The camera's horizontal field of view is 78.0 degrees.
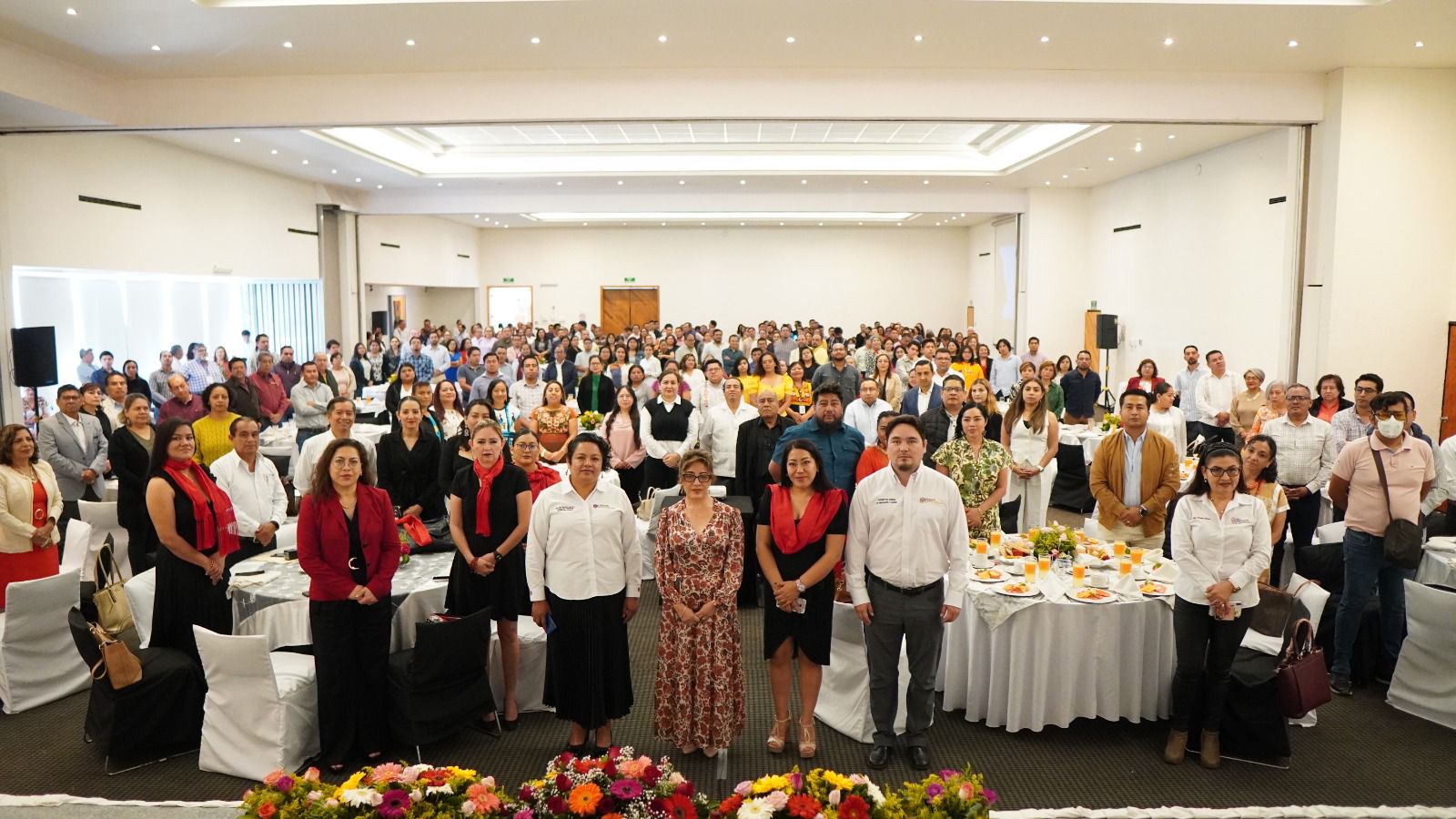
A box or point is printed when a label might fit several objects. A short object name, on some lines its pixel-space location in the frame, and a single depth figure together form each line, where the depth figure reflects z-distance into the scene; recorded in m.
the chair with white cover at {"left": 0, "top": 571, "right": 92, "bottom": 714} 4.82
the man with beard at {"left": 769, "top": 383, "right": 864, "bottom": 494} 5.83
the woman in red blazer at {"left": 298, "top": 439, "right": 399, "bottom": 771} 4.00
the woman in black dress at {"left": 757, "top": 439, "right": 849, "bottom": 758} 4.05
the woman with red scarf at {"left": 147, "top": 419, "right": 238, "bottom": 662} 4.43
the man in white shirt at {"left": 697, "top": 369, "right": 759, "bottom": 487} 7.62
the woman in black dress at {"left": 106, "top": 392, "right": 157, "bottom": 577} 5.93
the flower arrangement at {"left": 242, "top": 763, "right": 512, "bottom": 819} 2.47
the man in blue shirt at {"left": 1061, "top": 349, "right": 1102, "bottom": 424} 11.01
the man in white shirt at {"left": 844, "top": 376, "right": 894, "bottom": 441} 7.40
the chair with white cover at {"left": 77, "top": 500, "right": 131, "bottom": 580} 6.17
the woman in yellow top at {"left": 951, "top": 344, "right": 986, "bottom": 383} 11.91
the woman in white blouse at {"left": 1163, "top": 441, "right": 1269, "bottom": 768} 3.97
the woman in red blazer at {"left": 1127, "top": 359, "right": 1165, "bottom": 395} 10.84
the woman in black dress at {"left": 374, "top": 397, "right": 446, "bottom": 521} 5.81
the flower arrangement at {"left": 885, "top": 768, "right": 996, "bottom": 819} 2.40
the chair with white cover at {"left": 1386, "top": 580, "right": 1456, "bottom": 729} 4.69
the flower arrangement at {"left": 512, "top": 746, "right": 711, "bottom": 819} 2.46
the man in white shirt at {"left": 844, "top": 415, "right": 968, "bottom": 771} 4.02
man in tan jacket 5.41
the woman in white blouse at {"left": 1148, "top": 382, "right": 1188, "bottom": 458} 7.55
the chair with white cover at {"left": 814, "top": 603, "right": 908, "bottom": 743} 4.49
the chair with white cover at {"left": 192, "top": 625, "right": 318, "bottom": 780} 4.04
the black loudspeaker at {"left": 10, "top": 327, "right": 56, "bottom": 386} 10.10
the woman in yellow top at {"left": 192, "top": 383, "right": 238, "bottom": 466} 6.61
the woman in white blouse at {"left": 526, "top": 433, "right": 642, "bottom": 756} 4.04
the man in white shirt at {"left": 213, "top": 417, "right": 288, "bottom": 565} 5.07
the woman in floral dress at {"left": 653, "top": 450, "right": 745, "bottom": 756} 4.01
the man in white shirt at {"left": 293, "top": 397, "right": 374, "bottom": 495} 5.56
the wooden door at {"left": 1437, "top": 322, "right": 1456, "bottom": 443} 9.91
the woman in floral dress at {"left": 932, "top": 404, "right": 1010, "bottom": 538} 5.42
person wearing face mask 5.04
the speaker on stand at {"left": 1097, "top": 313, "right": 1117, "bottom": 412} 15.75
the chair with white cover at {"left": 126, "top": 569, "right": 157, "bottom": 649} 4.63
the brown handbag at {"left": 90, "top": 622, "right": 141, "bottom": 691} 4.05
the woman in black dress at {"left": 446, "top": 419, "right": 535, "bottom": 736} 4.51
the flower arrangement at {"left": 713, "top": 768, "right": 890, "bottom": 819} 2.41
